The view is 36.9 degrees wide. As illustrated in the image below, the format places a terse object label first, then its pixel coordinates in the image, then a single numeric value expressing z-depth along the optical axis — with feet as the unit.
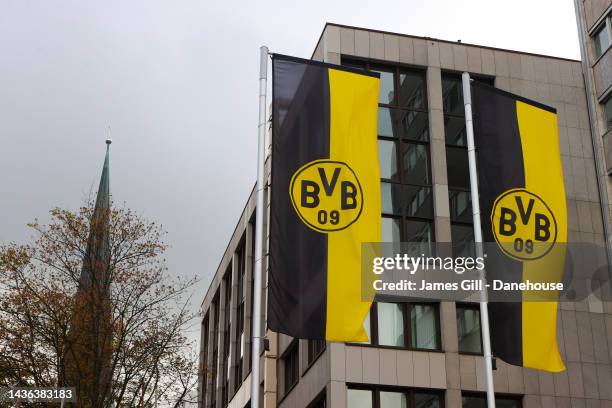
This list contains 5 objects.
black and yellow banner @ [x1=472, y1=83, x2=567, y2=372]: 65.62
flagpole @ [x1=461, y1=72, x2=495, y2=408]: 63.87
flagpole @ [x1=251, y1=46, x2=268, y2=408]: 55.52
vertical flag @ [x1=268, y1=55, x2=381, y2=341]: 57.62
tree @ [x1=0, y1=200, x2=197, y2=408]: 109.50
